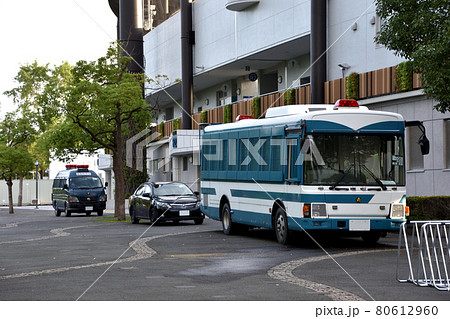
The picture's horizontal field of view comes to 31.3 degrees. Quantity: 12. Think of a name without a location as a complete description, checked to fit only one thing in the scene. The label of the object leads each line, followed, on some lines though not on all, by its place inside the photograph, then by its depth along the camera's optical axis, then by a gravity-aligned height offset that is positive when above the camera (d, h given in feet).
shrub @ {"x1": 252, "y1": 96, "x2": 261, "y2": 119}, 126.82 +11.22
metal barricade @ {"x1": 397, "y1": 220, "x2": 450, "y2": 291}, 35.22 -4.84
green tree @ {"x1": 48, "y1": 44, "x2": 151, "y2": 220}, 108.78 +10.05
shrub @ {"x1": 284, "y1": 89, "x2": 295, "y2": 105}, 116.26 +11.68
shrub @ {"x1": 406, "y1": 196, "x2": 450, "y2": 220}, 69.26 -2.85
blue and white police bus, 55.67 +0.45
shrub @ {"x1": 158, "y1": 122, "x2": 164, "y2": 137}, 181.85 +10.92
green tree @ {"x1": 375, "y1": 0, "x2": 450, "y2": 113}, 56.03 +10.23
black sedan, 88.74 -2.71
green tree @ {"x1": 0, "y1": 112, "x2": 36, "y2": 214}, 174.40 +7.67
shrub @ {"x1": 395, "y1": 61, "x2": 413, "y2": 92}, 89.04 +10.81
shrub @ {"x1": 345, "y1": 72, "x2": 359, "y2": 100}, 100.12 +11.31
